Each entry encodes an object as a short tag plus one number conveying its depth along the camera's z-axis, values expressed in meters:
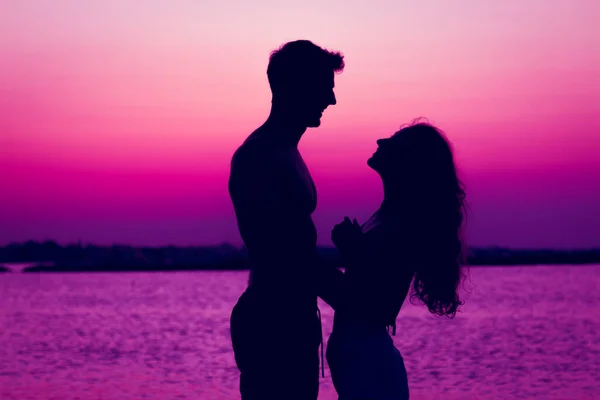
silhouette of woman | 3.40
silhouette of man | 3.54
